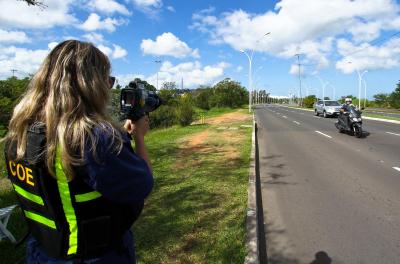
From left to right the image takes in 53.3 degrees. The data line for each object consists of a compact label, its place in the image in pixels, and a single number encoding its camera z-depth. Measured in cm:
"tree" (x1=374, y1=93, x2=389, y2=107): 7319
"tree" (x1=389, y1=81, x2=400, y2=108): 6250
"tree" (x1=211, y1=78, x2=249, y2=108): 6800
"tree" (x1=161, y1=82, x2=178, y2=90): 5037
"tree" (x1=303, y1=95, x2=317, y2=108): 7628
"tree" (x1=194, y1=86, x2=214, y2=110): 6788
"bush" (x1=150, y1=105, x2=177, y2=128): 3037
